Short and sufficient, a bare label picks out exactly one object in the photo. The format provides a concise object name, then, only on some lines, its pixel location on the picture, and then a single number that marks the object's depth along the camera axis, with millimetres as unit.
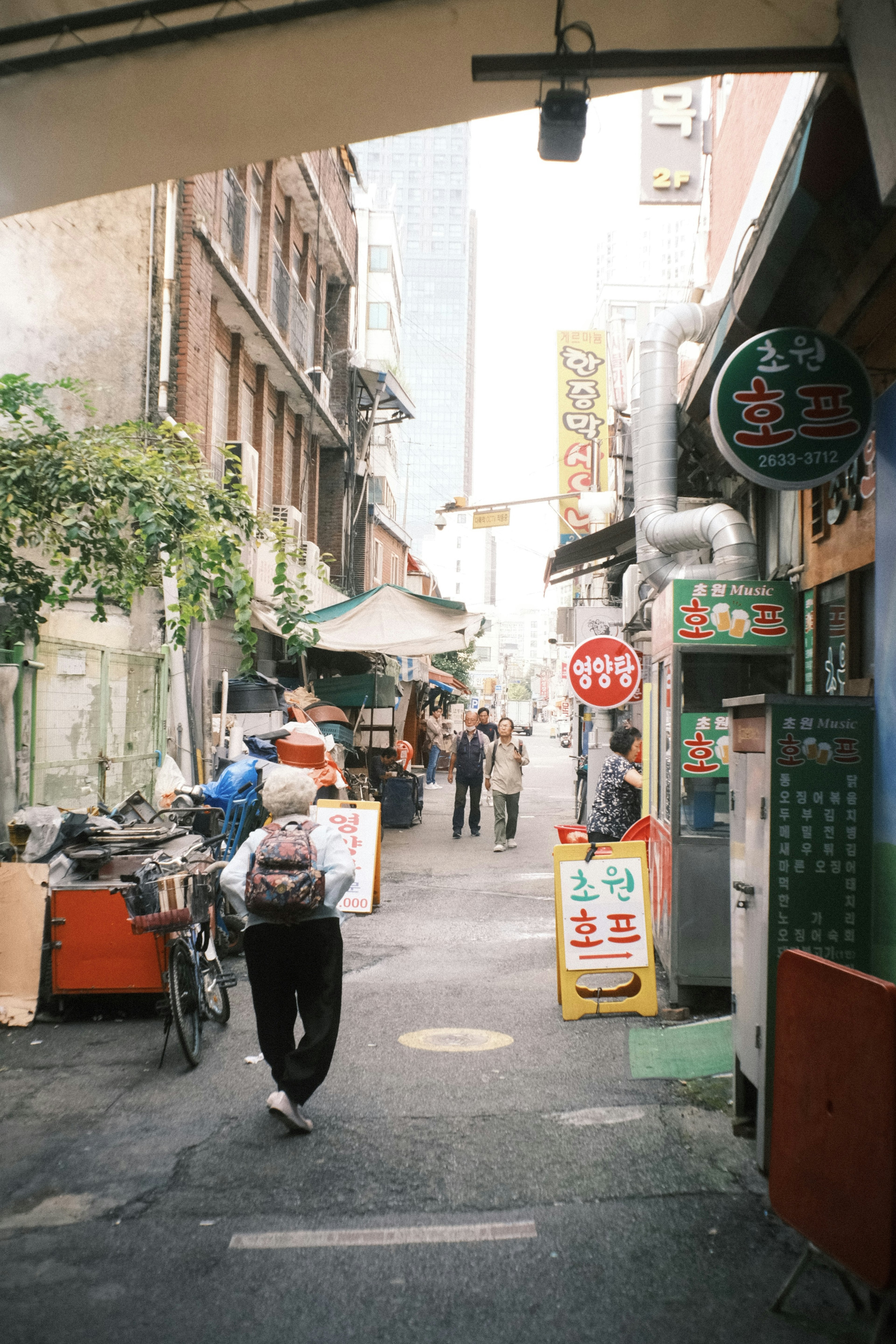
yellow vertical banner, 29422
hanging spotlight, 5113
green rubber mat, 6250
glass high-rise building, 169500
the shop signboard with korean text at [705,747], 7676
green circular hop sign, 5602
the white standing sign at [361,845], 11258
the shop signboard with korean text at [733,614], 7691
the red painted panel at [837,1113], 3191
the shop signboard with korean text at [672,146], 16188
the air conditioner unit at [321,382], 22734
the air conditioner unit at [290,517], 19984
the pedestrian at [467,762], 17766
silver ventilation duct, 10414
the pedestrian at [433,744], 26625
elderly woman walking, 5238
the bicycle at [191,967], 6344
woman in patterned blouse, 9430
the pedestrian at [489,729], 20906
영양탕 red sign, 14078
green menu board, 4805
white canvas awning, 15258
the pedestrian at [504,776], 15953
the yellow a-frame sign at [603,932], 7363
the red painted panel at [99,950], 7211
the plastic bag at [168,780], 12477
